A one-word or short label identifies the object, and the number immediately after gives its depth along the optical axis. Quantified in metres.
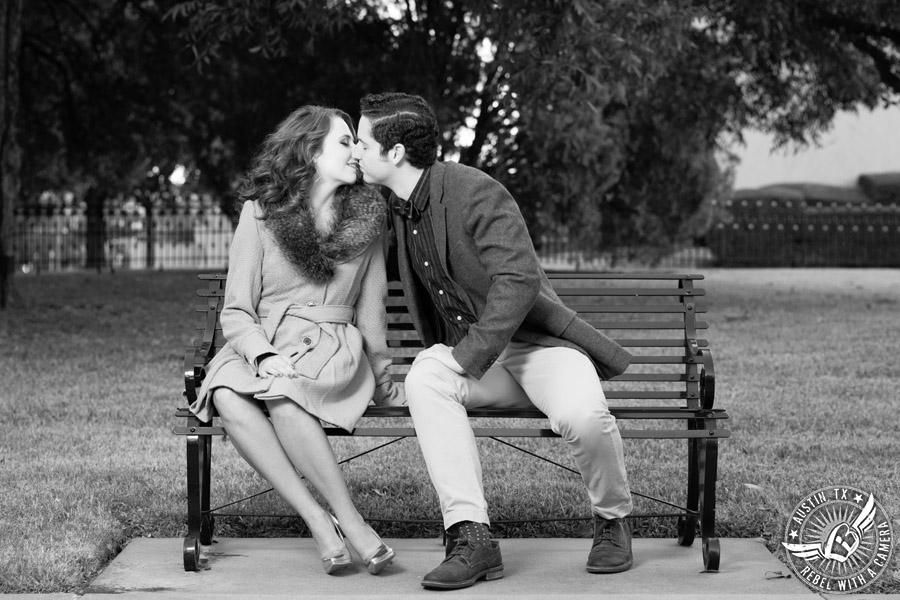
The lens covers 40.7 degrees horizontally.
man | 3.78
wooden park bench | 3.94
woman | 3.92
